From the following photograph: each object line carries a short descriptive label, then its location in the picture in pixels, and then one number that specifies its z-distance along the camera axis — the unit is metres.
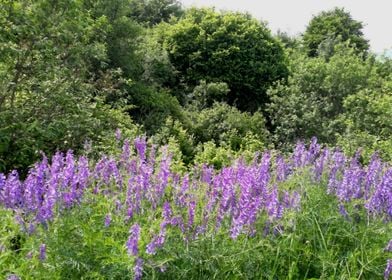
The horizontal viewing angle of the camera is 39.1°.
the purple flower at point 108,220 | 3.22
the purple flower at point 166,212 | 3.24
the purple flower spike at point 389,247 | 3.35
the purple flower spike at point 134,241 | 2.85
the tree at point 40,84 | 6.78
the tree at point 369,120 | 15.58
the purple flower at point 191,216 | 3.32
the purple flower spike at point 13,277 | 2.75
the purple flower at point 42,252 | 2.95
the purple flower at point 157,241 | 2.91
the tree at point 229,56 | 24.83
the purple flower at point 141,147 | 4.07
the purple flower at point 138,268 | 2.84
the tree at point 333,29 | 35.82
